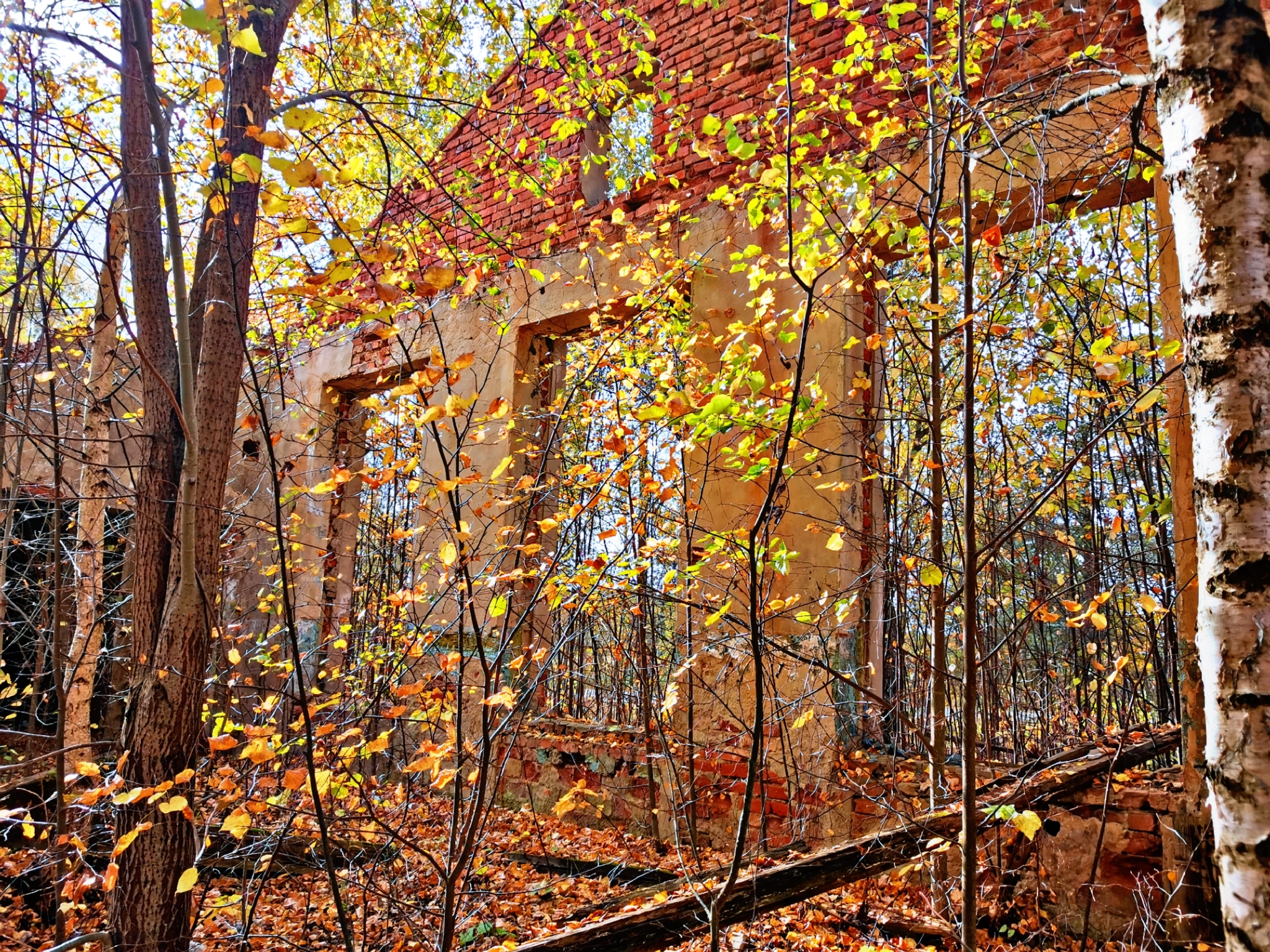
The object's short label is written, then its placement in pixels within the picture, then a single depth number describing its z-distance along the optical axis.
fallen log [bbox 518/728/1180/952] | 2.21
